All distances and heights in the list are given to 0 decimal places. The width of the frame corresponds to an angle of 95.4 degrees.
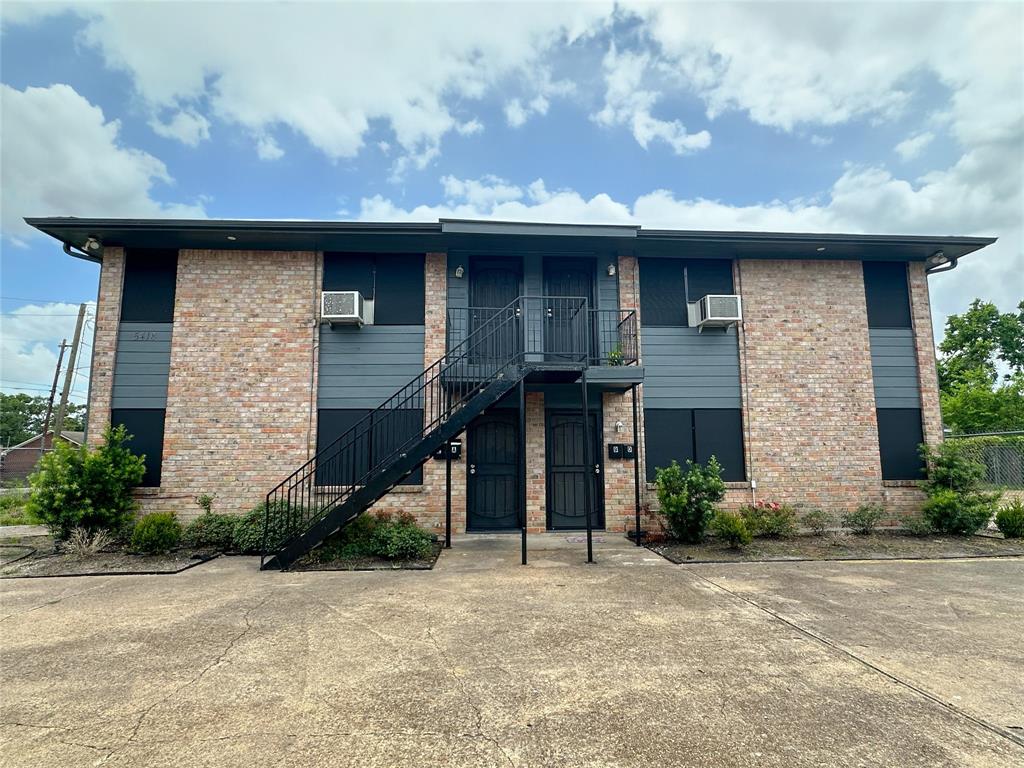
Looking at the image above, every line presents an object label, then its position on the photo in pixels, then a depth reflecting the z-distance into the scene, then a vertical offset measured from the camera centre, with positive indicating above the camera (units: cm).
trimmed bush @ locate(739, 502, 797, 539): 755 -125
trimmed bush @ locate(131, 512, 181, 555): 667 -131
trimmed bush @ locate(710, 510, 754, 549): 688 -127
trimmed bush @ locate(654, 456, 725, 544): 706 -81
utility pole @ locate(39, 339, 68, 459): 1899 +267
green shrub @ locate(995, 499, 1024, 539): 760 -126
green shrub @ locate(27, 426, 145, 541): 673 -66
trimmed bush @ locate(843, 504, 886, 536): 782 -126
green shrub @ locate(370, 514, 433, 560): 644 -138
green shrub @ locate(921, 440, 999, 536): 773 -86
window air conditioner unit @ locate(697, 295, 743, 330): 848 +242
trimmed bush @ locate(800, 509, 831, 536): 788 -130
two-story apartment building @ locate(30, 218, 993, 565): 795 +156
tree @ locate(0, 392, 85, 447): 3800 +208
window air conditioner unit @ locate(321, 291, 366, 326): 807 +237
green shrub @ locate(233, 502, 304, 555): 696 -130
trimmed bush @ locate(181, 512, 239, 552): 716 -137
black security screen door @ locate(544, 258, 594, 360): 859 +300
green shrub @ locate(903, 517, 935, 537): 790 -142
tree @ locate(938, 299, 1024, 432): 1806 +371
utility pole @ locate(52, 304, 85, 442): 1364 +250
